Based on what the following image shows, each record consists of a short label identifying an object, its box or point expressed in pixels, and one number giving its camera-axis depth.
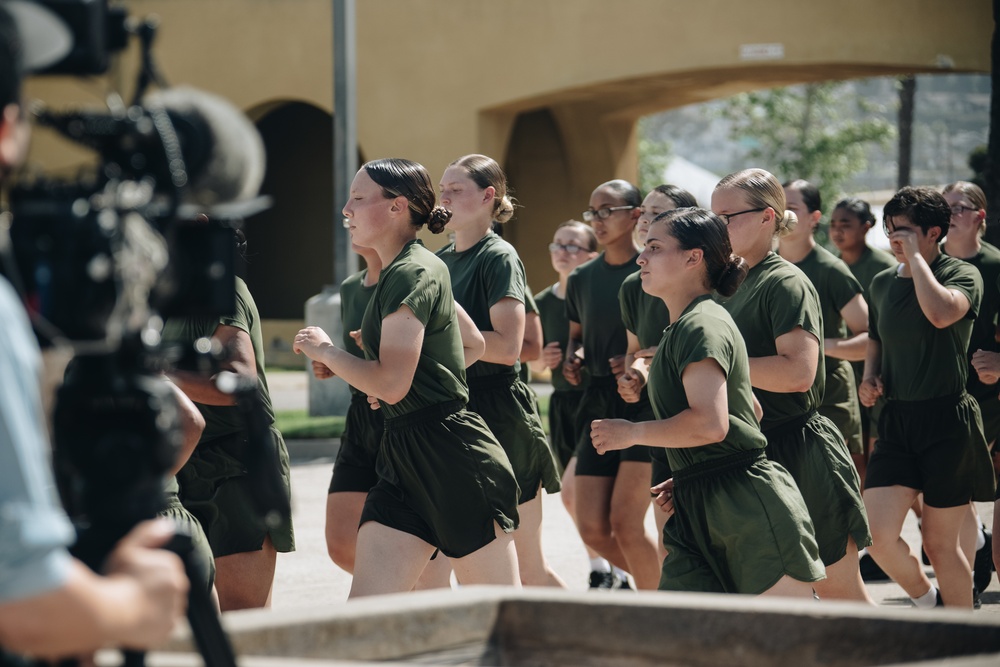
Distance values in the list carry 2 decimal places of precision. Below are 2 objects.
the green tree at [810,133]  42.09
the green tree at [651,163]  49.16
